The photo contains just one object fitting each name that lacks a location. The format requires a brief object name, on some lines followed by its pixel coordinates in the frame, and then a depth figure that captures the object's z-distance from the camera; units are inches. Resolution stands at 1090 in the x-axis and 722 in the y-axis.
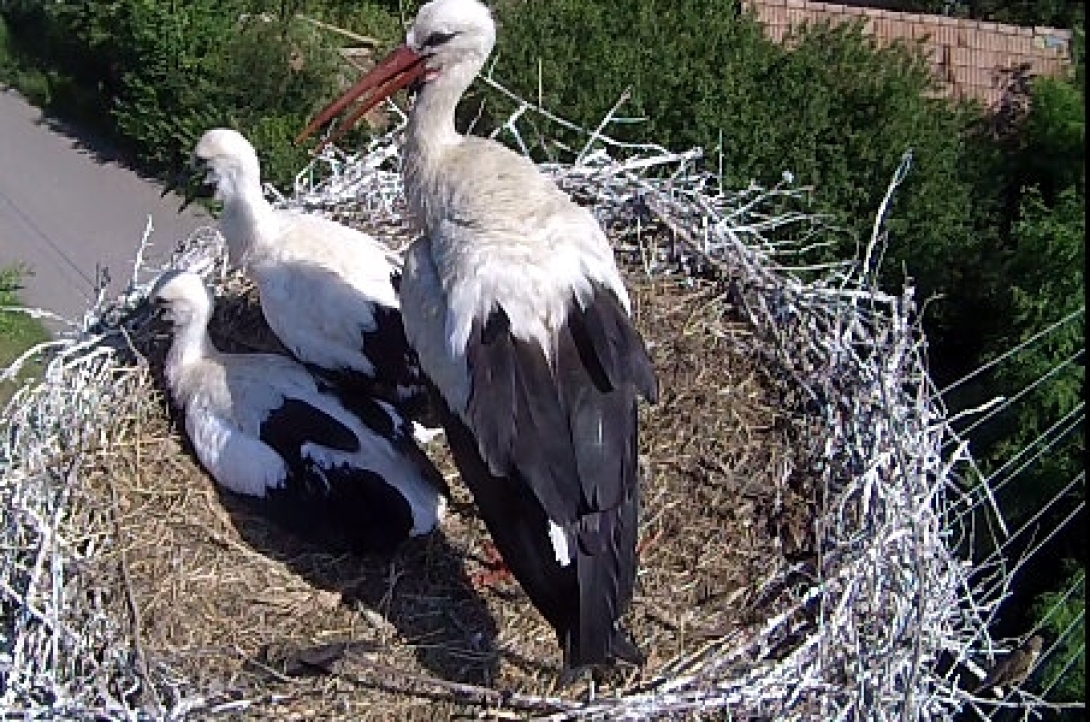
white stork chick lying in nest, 111.8
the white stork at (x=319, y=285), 121.7
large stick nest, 97.3
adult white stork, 96.5
